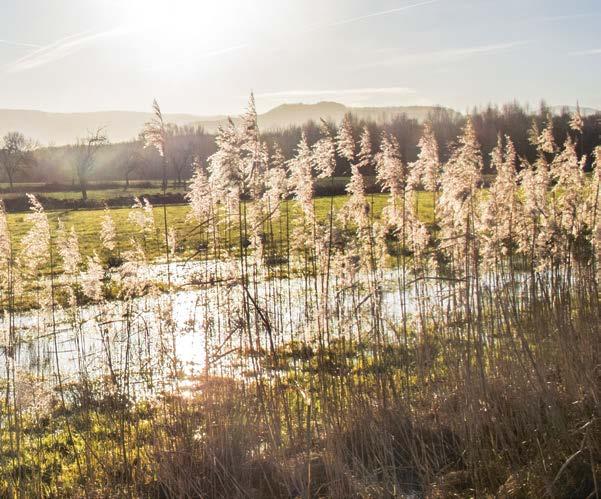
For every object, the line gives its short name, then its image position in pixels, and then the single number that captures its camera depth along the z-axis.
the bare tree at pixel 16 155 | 70.31
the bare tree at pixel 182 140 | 68.29
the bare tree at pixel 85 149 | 58.16
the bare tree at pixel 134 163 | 70.54
